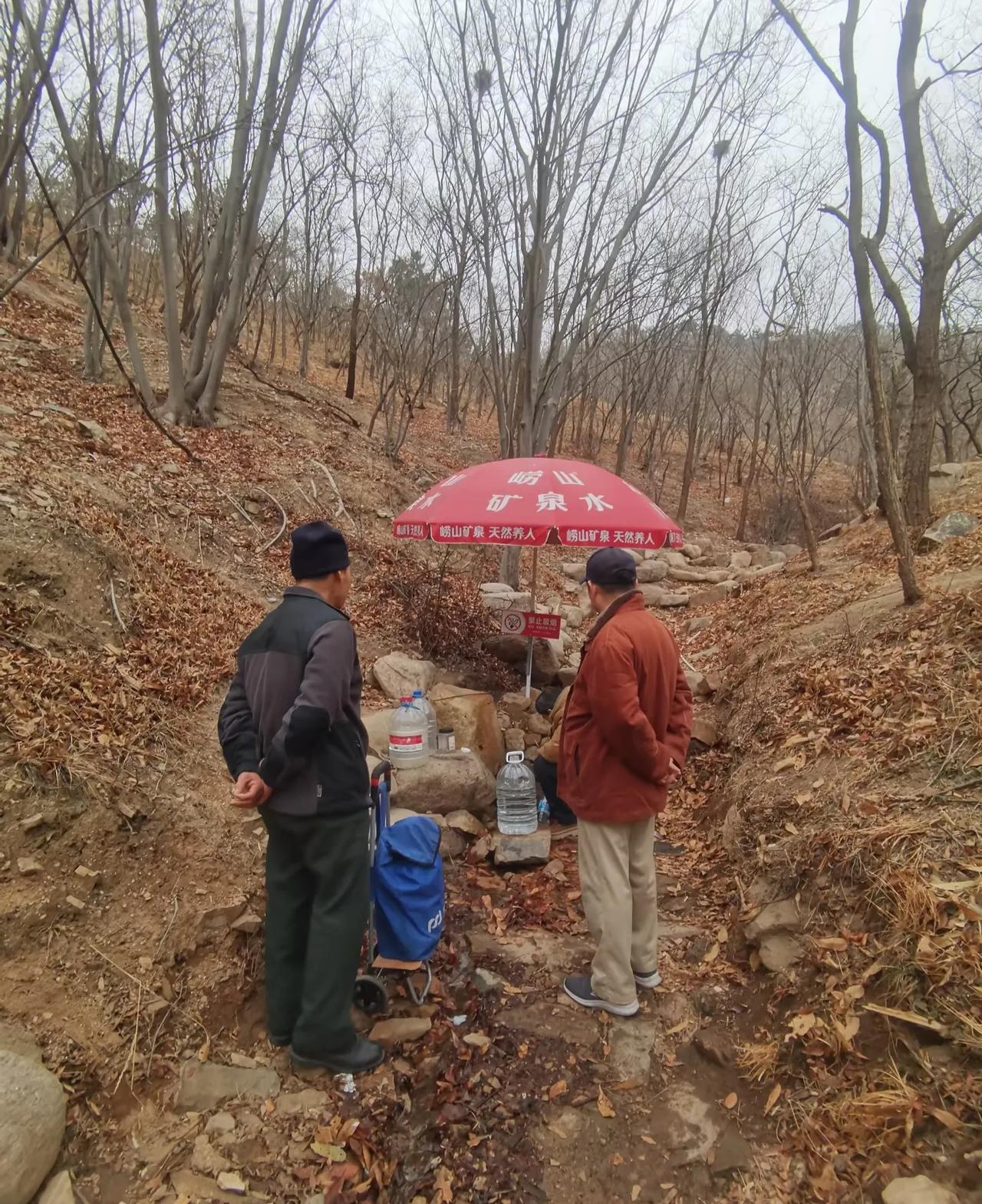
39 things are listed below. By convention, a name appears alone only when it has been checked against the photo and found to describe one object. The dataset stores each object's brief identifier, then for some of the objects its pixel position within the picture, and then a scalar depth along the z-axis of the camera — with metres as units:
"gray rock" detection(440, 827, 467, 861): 4.35
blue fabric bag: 3.01
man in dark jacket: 2.56
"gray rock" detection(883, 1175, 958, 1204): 1.90
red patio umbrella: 4.42
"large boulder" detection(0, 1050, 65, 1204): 1.99
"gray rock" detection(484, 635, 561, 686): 6.95
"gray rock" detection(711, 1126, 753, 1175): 2.32
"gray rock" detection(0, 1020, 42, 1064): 2.31
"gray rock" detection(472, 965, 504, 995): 3.21
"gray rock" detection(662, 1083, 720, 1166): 2.41
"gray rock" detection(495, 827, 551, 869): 4.27
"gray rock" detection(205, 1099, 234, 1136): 2.45
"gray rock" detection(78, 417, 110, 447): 7.25
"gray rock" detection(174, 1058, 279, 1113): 2.54
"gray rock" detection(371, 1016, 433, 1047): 2.91
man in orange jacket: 2.91
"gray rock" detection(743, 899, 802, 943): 3.09
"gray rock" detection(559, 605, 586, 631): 9.48
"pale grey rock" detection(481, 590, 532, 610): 7.71
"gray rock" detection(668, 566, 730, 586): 12.27
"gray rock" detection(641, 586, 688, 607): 10.70
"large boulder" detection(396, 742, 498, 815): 4.54
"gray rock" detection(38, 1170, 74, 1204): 2.07
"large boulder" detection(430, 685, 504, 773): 5.25
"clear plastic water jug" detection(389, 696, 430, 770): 4.54
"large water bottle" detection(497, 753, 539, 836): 4.69
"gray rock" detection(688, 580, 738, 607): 10.02
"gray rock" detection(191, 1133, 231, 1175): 2.33
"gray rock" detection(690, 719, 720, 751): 5.48
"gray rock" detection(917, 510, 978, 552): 6.87
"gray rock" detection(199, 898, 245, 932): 3.07
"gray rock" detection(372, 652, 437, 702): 5.87
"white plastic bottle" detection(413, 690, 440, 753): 4.79
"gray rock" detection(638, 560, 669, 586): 12.02
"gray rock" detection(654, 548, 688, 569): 13.22
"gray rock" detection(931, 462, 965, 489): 10.02
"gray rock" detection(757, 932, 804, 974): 2.96
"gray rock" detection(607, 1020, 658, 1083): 2.78
